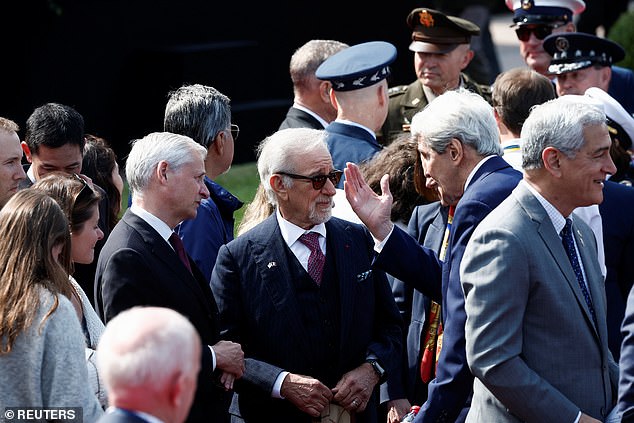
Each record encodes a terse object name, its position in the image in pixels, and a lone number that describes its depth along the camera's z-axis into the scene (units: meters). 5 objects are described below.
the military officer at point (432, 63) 15.04
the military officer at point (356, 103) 12.03
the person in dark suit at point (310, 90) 13.81
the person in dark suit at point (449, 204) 8.48
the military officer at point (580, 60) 14.20
